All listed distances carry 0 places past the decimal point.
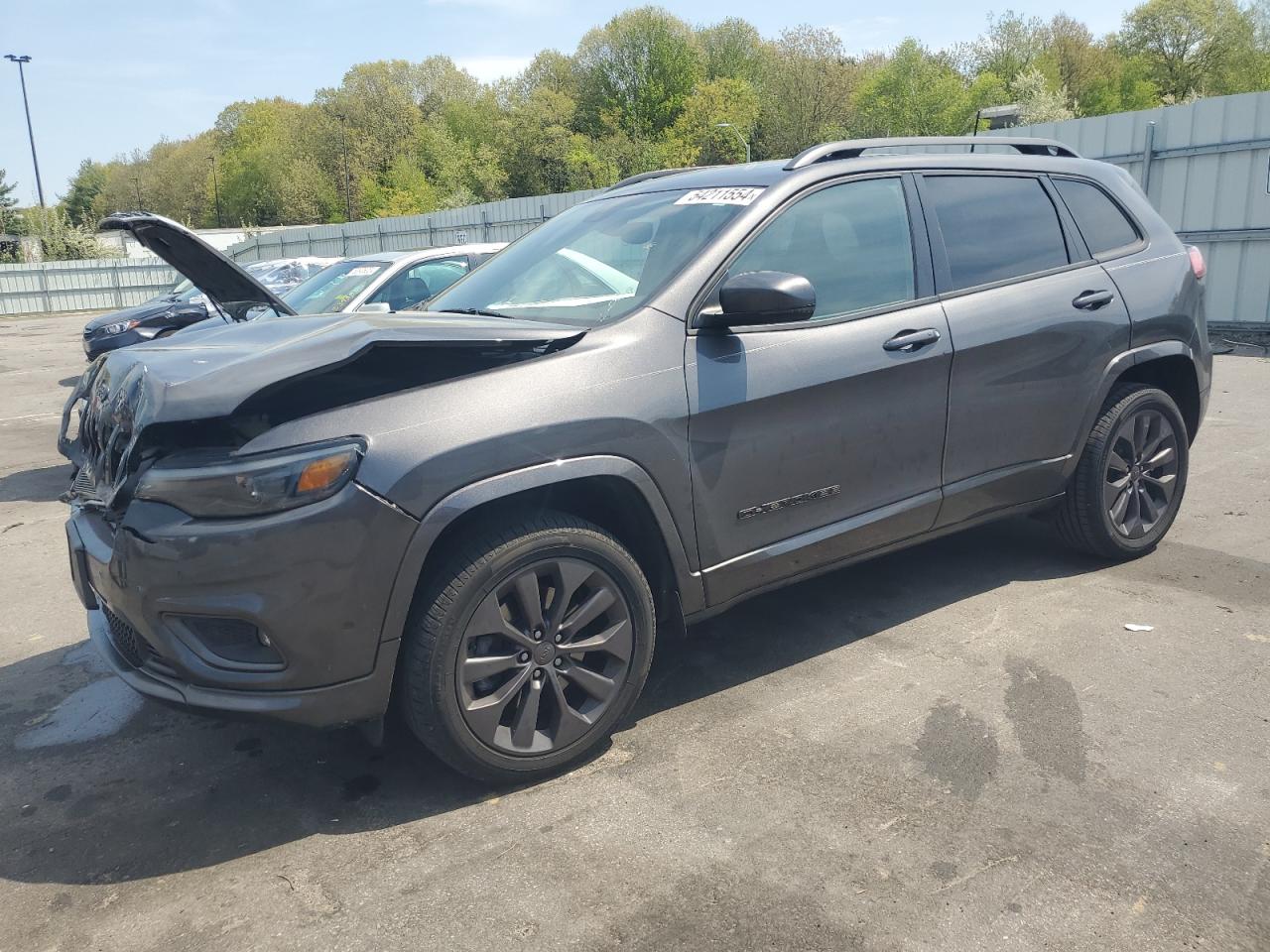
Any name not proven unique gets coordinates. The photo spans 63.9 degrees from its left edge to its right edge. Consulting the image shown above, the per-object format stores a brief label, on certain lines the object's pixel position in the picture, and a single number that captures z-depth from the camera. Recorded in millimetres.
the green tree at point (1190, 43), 60553
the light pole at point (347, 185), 79300
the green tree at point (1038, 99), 53188
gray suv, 2672
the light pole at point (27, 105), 56781
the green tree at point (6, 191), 76000
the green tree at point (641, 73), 87000
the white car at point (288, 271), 12791
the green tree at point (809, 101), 71062
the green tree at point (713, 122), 75500
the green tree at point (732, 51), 90812
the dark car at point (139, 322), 11945
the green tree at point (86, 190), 92544
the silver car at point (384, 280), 8383
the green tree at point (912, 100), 68500
